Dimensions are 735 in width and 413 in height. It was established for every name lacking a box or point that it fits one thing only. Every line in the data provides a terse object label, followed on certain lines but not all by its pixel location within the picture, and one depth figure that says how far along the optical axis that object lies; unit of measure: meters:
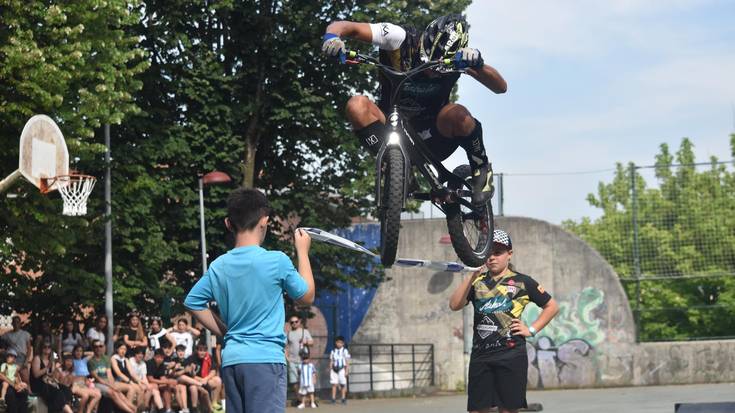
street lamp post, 24.41
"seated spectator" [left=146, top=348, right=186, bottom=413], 19.91
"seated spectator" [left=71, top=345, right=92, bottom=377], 18.91
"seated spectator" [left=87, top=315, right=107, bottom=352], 20.27
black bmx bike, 8.25
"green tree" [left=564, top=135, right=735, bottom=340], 31.39
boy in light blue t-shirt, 6.16
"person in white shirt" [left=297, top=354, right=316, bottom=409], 25.97
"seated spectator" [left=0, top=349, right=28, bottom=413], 17.08
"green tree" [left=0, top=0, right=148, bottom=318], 19.39
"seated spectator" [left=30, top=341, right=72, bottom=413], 17.95
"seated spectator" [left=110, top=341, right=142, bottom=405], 19.20
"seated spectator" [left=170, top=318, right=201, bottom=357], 20.72
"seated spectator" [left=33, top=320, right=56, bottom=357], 18.78
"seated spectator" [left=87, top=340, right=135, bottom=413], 18.80
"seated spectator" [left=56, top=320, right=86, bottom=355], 20.28
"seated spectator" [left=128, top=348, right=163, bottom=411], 19.59
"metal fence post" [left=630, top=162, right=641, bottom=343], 31.27
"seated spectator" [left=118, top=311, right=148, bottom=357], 20.36
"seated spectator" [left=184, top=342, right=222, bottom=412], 20.17
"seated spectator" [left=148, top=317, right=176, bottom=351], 20.75
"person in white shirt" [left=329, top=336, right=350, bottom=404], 27.59
